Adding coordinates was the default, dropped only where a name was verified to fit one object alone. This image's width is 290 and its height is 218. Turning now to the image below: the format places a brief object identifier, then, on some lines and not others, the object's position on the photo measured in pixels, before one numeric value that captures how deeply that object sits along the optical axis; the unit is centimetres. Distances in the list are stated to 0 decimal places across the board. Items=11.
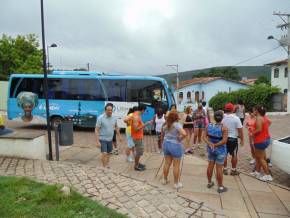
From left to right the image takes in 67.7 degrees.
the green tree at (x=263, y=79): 4379
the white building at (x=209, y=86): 3905
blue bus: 1005
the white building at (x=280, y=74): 2995
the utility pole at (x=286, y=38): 1905
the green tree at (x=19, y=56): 2070
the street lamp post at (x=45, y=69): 495
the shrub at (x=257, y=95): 2066
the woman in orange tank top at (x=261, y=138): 443
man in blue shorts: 457
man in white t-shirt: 453
